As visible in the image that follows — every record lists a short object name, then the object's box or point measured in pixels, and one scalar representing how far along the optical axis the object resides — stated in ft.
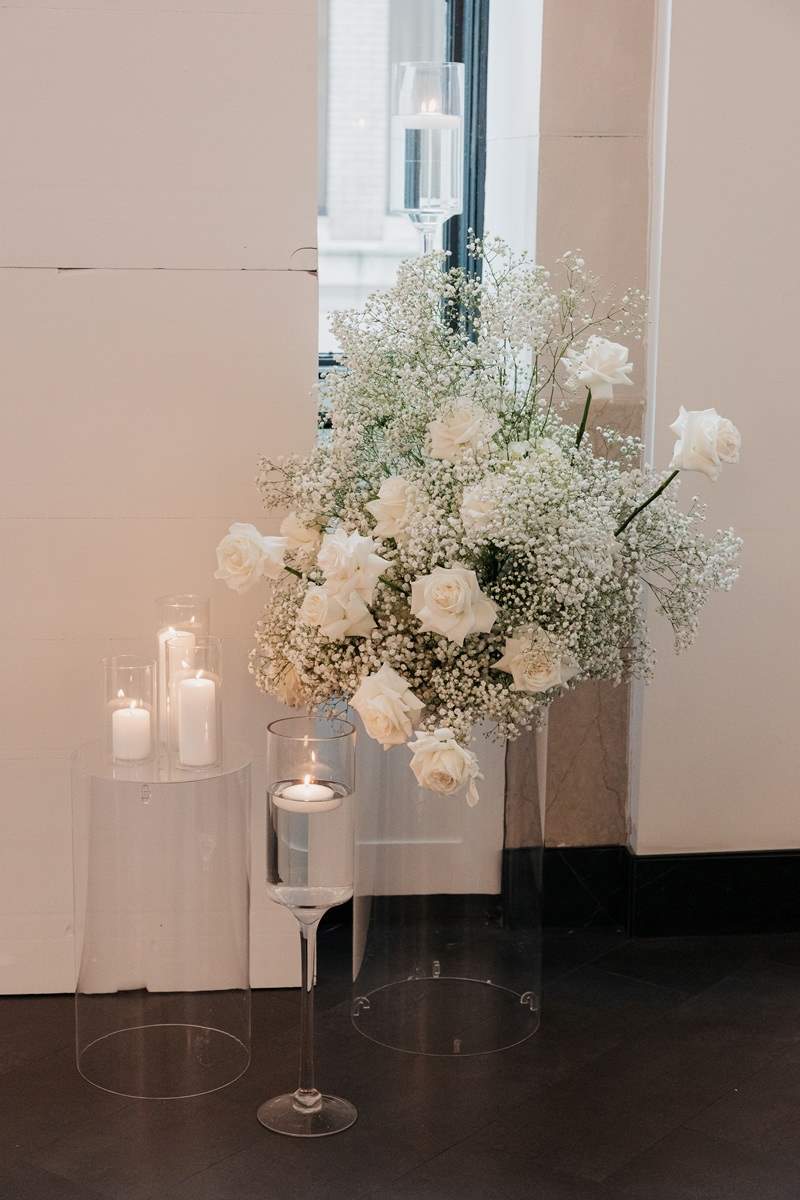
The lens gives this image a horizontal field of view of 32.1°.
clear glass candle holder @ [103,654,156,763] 6.21
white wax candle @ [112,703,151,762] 6.21
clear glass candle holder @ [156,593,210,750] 6.66
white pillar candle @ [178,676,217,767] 6.27
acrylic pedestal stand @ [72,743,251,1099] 6.25
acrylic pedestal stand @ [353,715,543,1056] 6.44
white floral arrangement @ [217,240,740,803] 5.80
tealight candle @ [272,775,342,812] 5.57
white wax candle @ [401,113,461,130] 7.62
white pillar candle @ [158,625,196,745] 6.35
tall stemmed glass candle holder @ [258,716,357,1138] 5.62
